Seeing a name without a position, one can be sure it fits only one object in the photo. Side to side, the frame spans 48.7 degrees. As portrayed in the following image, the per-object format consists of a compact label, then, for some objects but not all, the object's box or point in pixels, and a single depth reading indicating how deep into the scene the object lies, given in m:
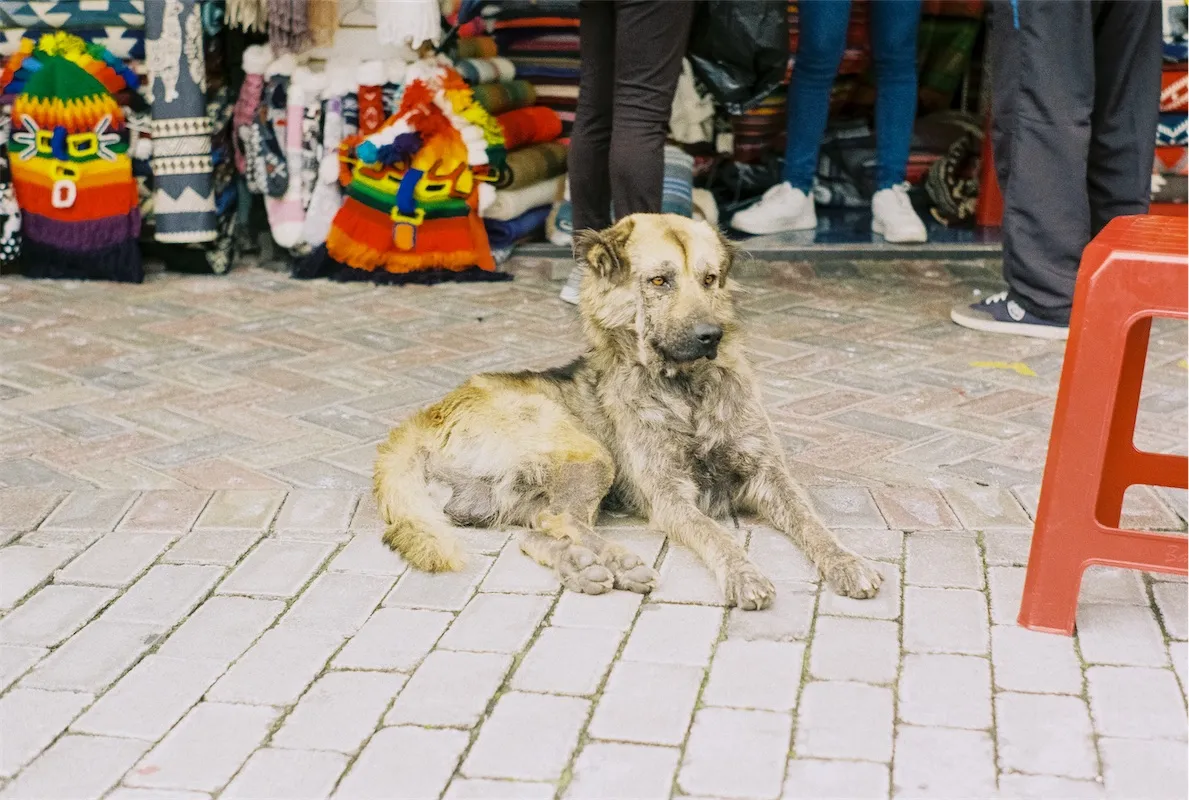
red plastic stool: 2.60
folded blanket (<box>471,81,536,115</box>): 6.48
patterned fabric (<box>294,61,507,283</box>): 6.17
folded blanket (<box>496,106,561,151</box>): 6.71
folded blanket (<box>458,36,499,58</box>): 6.70
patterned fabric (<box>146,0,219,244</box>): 6.15
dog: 3.37
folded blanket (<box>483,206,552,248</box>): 6.74
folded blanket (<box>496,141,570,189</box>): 6.64
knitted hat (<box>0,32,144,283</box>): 6.14
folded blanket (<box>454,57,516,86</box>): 6.52
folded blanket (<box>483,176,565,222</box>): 6.62
